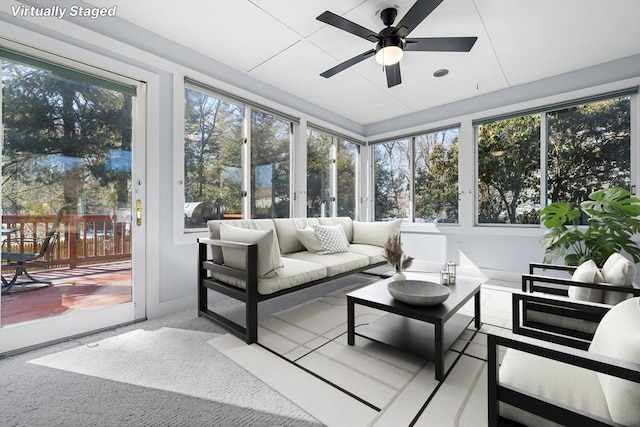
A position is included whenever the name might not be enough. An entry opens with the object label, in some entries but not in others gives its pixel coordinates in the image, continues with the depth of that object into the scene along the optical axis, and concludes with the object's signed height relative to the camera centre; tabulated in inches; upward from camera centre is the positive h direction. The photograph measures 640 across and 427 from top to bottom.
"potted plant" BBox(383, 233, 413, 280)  90.7 -14.2
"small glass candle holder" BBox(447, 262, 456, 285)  86.4 -18.6
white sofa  80.4 -17.5
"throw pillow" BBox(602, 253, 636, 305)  59.4 -14.1
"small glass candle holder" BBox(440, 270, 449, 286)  86.2 -20.1
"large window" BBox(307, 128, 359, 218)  172.6 +26.5
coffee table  61.4 -31.2
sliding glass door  75.1 +4.8
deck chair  74.7 -11.8
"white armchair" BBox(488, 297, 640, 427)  28.0 -21.1
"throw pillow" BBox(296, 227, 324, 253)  125.0 -11.9
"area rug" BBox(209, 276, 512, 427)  51.0 -36.2
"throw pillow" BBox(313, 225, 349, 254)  126.3 -11.9
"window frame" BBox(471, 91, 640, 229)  119.0 +43.0
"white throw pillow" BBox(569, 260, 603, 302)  61.9 -17.0
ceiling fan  77.5 +53.8
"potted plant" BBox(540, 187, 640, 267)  97.7 -5.9
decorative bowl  65.6 -19.9
